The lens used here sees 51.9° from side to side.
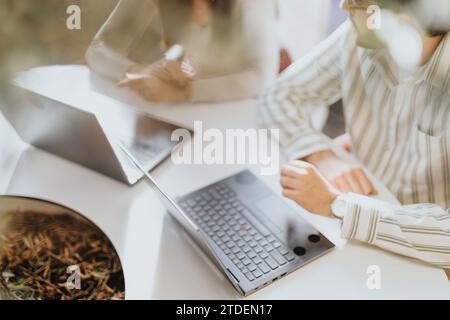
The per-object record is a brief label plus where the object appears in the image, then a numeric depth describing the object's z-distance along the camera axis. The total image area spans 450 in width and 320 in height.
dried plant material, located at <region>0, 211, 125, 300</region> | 0.82
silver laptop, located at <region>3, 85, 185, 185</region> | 0.84
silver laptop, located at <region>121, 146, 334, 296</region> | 0.76
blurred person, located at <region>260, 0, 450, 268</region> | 0.82
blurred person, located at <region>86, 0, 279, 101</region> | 1.02
